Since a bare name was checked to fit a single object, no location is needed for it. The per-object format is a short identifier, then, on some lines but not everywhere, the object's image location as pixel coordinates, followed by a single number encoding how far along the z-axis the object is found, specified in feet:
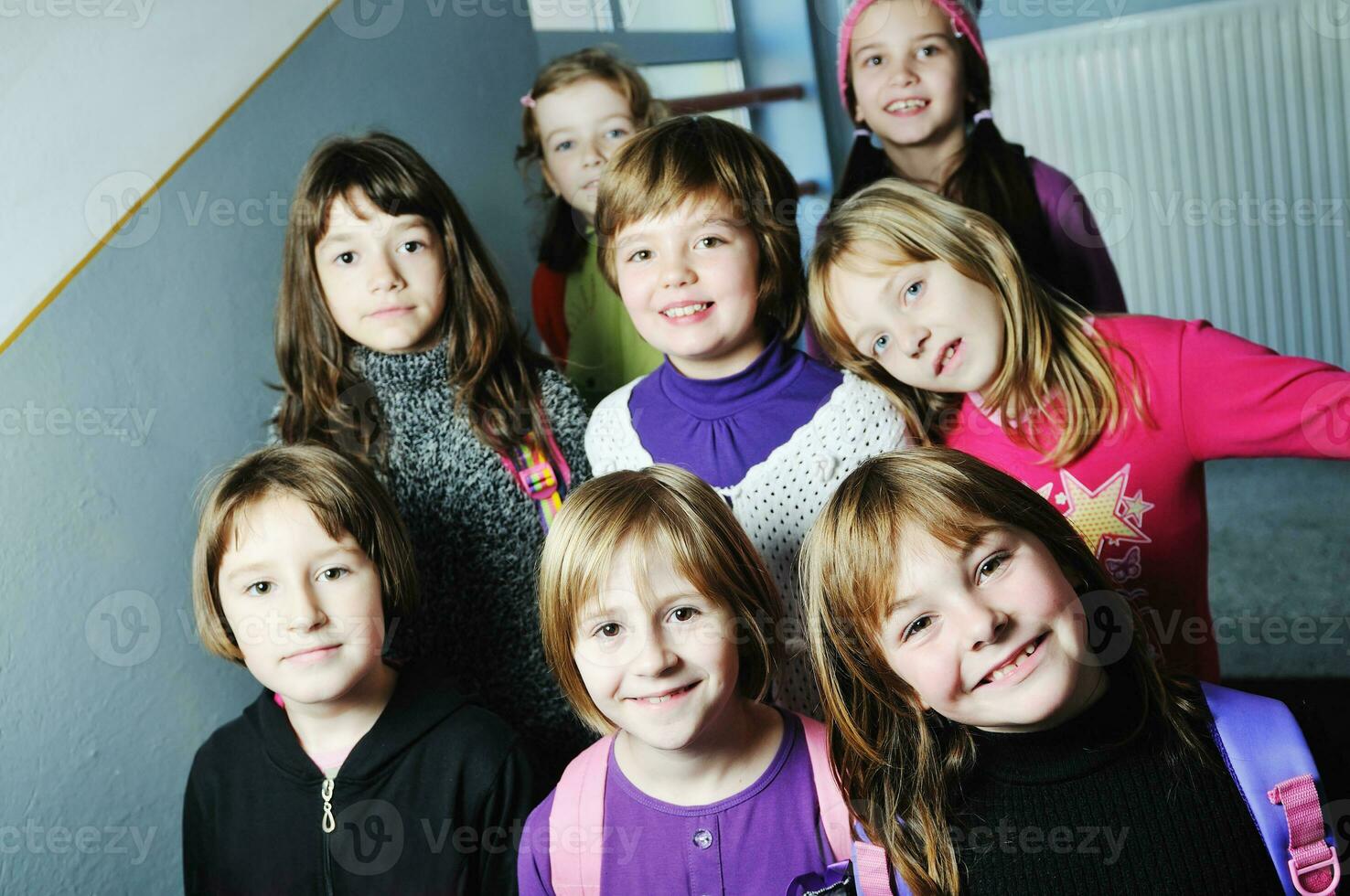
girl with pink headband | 7.59
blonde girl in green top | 8.08
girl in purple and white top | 5.88
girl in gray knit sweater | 6.55
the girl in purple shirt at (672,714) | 4.82
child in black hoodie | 5.53
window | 10.36
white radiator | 14.32
